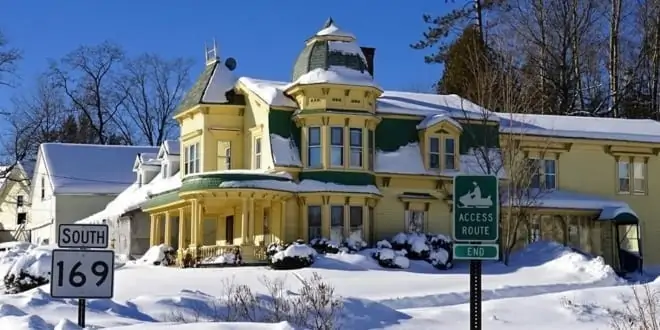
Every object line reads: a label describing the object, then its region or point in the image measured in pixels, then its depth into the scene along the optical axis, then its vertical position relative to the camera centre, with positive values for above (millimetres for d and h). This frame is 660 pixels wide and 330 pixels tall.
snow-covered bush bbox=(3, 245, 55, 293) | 28953 -1927
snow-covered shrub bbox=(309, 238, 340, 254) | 36125 -1284
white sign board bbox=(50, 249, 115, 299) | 11969 -774
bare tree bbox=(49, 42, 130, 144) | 77188 +7595
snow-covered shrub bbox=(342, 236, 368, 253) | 36619 -1228
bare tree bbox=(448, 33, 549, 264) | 37844 +2488
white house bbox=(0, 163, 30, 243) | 66250 +76
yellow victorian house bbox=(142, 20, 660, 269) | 37438 +1811
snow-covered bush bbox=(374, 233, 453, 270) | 36469 -1320
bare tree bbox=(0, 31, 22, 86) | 45906 +6567
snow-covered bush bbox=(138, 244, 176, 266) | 39000 -1812
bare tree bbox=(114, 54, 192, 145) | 79625 +6800
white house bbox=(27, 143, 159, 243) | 57719 +1539
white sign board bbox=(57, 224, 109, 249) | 12344 -352
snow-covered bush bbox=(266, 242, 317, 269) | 33656 -1568
